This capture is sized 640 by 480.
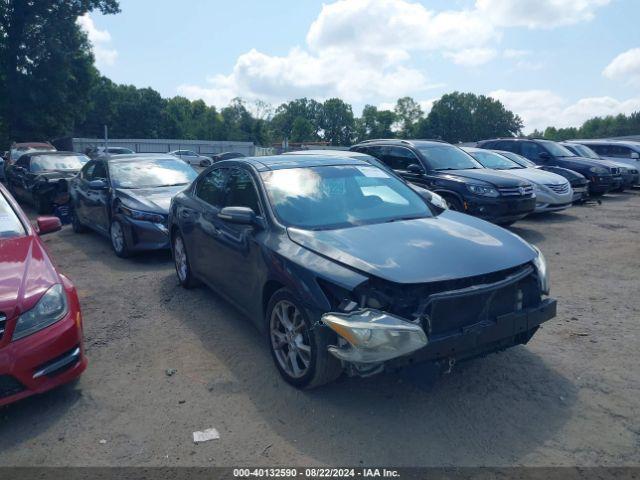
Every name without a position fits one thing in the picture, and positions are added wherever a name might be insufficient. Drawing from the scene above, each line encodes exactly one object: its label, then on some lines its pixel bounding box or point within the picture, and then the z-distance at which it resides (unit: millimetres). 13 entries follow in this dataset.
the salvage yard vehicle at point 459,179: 8617
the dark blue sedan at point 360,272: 3229
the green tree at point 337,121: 124375
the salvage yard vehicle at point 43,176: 11477
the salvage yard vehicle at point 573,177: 13172
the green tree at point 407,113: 116875
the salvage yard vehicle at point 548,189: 10523
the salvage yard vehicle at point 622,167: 15992
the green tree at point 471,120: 99188
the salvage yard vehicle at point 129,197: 7449
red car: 3295
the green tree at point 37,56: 34031
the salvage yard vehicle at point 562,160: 14414
